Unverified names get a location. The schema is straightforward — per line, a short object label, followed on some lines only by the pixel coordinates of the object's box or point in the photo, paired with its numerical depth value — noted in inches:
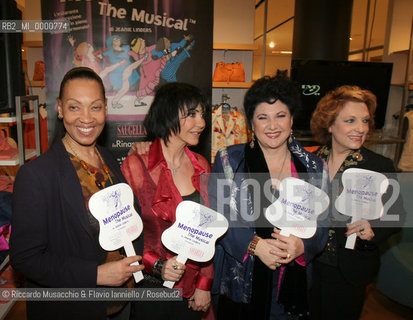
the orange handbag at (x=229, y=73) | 162.6
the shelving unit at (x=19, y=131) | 70.9
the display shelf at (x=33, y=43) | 154.5
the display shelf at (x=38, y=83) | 153.0
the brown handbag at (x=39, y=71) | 160.2
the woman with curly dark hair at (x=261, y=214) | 65.6
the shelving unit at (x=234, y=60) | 176.2
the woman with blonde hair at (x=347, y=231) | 71.4
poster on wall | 125.6
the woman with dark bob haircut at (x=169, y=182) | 63.7
